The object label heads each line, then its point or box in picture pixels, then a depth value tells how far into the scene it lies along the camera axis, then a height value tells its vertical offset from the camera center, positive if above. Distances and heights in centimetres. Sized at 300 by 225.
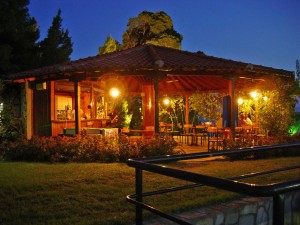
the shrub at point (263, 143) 1070 -71
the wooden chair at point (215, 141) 1214 -63
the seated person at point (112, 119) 1775 +29
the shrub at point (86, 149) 1002 -73
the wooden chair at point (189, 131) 1448 -43
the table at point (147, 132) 1275 -30
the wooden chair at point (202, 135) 1458 -49
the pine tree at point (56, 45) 1919 +465
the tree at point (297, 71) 1484 +228
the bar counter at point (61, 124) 1442 +4
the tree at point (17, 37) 1639 +457
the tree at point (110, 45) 2228 +526
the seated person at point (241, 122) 1541 +5
